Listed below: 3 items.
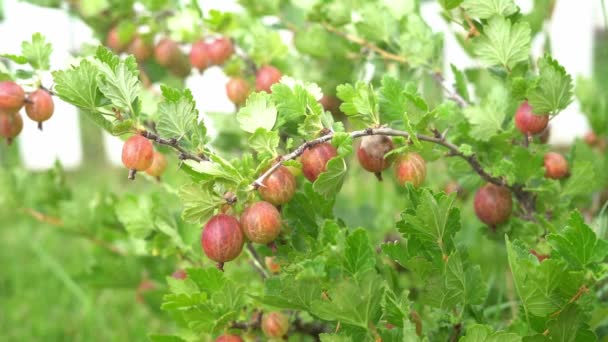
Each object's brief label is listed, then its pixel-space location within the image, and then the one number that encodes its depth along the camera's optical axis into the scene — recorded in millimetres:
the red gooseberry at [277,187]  642
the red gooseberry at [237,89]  833
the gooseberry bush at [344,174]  631
